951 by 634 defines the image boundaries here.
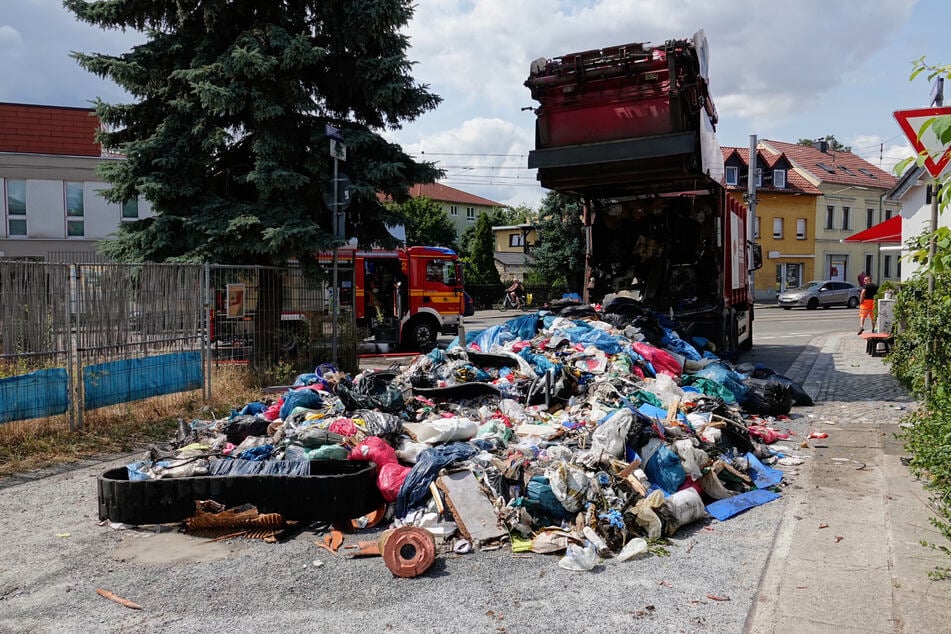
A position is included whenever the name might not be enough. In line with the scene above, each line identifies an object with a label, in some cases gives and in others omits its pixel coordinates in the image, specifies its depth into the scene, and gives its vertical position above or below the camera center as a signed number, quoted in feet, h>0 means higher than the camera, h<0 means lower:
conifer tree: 35.32 +9.05
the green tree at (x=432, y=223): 163.94 +16.00
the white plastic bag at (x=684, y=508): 16.10 -4.96
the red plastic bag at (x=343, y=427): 20.53 -3.88
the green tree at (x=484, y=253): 149.89 +8.04
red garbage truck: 29.81 +5.37
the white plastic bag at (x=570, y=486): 15.69 -4.30
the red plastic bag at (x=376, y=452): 18.21 -4.10
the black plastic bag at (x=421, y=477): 16.74 -4.37
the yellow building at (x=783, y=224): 154.81 +14.31
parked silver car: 120.57 -1.06
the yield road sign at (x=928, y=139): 8.58 +3.14
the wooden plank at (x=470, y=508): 15.47 -4.80
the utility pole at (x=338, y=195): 33.14 +4.74
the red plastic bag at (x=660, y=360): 30.45 -2.99
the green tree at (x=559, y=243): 115.43 +7.96
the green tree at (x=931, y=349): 10.01 -1.94
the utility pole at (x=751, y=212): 52.95 +7.05
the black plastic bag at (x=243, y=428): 21.98 -4.18
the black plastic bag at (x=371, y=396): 23.11 -3.40
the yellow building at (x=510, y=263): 187.52 +7.43
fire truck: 55.57 -0.22
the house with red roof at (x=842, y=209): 161.07 +18.47
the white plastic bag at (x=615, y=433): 18.20 -3.67
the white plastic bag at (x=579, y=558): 14.08 -5.29
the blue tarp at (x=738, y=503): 17.21 -5.28
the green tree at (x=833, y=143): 225.66 +47.03
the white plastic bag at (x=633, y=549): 14.58 -5.31
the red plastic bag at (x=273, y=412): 23.86 -3.98
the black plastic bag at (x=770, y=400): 28.25 -4.35
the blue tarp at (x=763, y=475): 19.34 -5.15
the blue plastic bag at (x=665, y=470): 17.79 -4.50
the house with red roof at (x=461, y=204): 244.01 +30.27
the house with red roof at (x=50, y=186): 97.55 +14.99
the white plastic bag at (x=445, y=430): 20.26 -3.95
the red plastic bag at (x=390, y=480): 17.13 -4.52
